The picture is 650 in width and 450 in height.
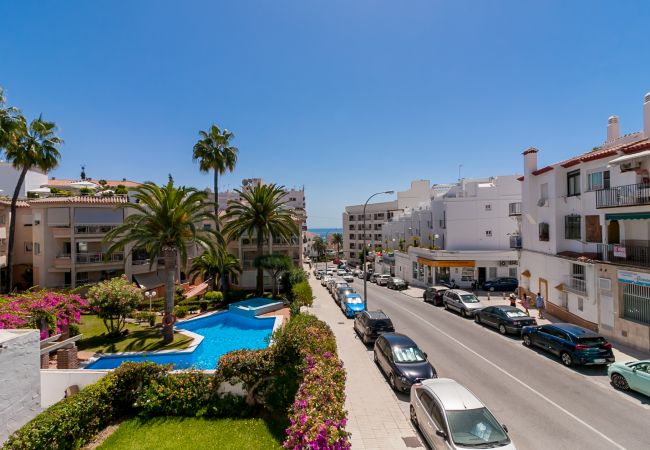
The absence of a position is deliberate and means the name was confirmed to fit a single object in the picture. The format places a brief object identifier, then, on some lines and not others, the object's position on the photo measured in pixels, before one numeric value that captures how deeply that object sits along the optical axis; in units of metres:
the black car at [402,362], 12.83
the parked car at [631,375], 12.24
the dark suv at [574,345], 15.15
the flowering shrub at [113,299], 21.42
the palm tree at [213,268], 34.16
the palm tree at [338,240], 120.53
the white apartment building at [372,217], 87.74
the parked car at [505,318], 20.78
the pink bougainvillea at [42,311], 15.24
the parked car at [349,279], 55.29
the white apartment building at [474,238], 40.25
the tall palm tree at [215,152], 36.56
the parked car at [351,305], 27.70
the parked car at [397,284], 44.09
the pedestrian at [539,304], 26.55
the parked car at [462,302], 26.23
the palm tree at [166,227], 22.16
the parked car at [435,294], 31.97
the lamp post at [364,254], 26.43
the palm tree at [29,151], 29.61
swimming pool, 18.91
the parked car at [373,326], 19.47
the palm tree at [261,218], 33.03
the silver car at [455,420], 8.18
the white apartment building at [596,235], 18.14
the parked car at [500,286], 37.56
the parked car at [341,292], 32.58
